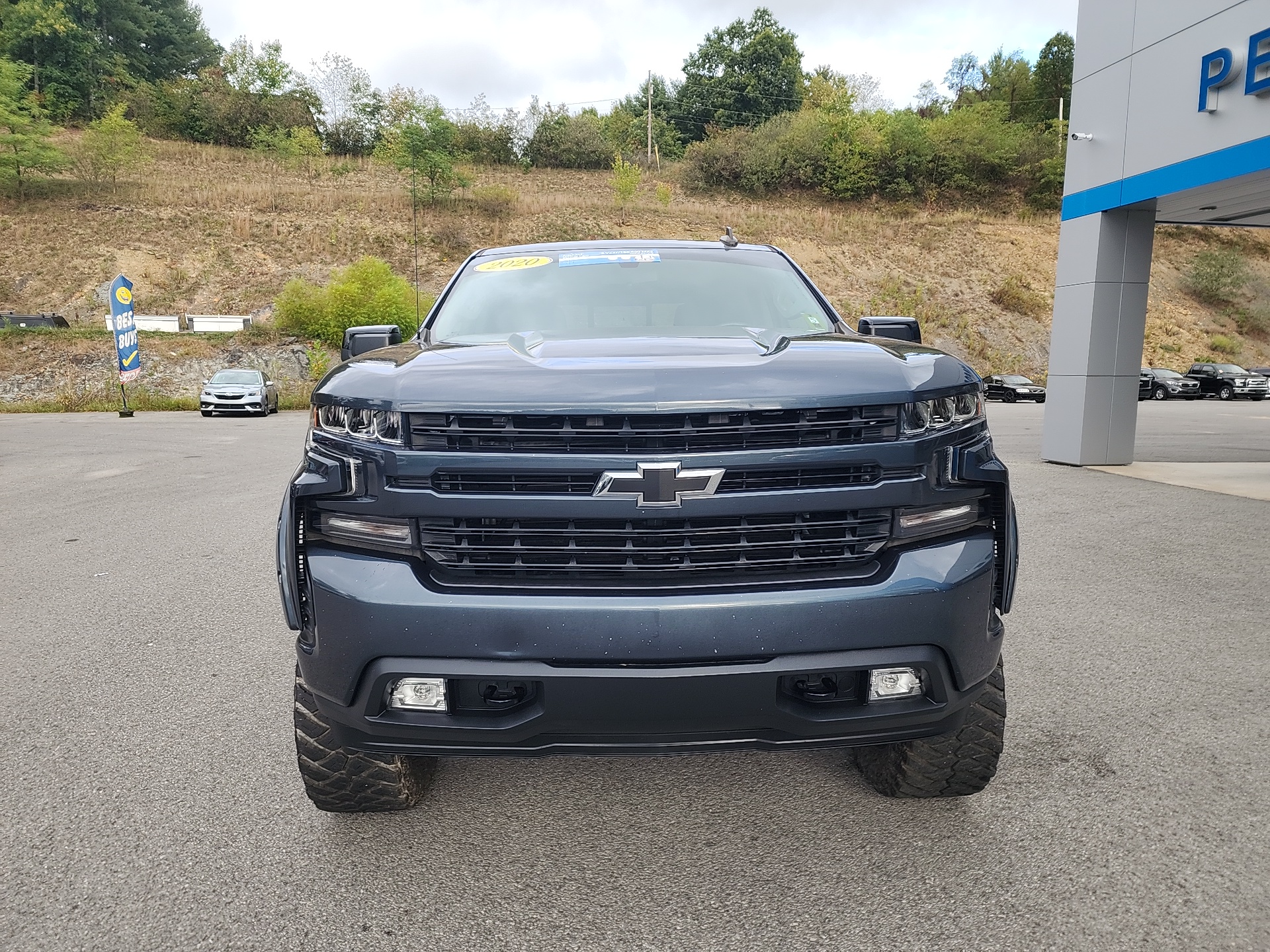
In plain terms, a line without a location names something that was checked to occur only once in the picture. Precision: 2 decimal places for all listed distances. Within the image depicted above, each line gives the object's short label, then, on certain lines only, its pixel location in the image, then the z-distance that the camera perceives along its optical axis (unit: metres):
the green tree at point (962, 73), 91.22
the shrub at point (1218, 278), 52.81
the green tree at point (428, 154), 54.06
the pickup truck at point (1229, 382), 34.81
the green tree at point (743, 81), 79.12
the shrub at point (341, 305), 36.56
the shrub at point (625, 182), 55.34
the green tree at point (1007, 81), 77.19
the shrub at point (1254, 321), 51.56
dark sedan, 35.12
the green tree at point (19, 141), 47.22
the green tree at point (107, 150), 50.25
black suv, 35.06
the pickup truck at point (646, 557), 2.01
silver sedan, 24.39
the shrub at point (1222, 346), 48.53
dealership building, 9.45
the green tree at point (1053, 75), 74.81
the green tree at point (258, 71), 70.38
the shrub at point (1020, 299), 49.38
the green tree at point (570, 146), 67.38
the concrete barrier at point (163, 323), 37.22
